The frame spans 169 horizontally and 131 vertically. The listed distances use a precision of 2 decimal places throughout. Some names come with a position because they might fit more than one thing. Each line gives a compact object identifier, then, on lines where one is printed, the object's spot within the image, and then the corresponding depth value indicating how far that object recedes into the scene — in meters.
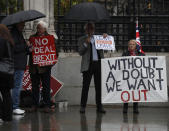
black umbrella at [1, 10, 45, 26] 9.90
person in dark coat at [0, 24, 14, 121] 8.91
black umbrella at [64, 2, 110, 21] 10.43
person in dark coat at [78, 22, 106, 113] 10.58
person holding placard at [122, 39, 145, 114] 10.80
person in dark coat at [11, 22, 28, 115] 10.12
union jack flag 11.81
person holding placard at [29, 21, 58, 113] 10.73
